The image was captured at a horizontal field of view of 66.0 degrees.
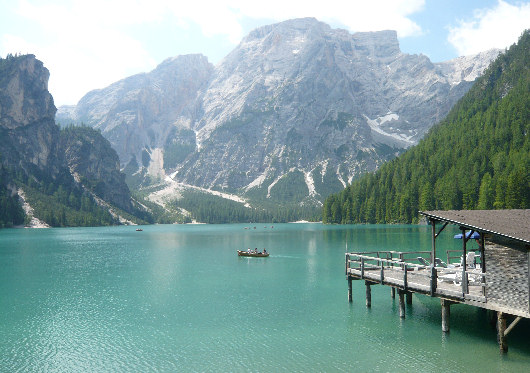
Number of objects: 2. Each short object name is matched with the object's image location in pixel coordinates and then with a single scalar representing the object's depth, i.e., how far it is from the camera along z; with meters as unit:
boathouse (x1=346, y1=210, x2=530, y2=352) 24.11
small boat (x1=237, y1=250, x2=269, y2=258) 85.25
